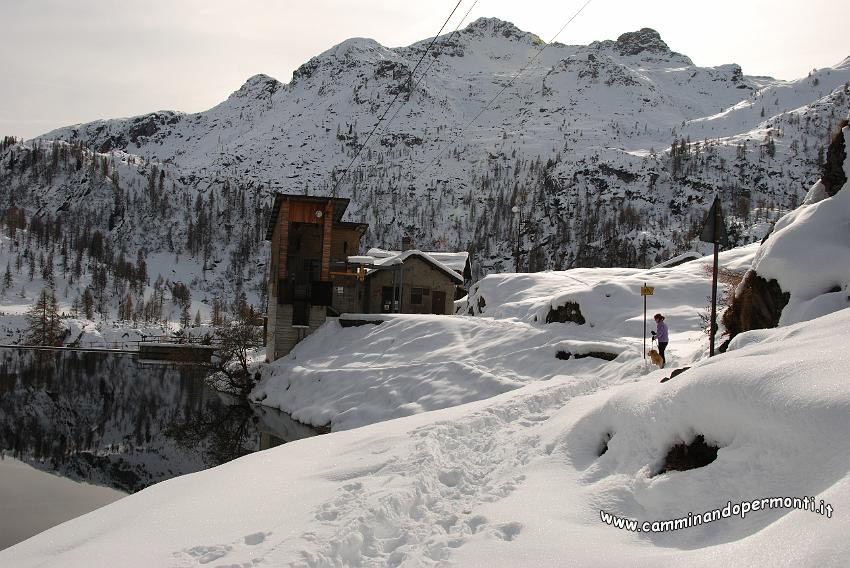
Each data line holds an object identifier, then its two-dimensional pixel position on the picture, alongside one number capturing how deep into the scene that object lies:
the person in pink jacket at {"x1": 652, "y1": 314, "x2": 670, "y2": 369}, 17.94
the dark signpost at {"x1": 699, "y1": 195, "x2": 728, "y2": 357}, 12.92
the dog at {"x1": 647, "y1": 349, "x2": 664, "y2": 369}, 17.22
